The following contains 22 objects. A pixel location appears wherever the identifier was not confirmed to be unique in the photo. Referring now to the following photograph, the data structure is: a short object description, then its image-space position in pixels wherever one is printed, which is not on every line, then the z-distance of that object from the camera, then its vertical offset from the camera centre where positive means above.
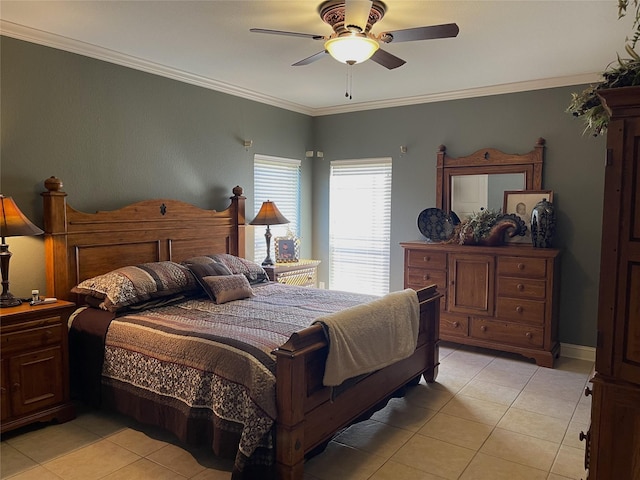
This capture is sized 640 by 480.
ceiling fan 2.52 +1.03
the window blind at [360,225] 5.71 -0.15
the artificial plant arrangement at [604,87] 1.68 +0.48
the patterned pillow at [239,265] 4.04 -0.49
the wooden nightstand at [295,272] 4.92 -0.67
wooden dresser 4.26 -0.74
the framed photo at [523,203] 4.62 +0.12
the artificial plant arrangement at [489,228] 4.57 -0.13
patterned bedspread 2.31 -0.82
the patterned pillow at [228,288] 3.65 -0.60
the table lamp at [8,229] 2.96 -0.12
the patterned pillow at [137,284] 3.26 -0.54
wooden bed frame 2.32 -0.45
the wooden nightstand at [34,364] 2.83 -0.97
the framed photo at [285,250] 5.47 -0.44
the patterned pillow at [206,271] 3.71 -0.49
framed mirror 4.66 +0.40
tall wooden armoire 1.66 -0.33
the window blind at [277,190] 5.38 +0.27
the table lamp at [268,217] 4.91 -0.05
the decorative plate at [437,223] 5.11 -0.10
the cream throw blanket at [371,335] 2.54 -0.74
